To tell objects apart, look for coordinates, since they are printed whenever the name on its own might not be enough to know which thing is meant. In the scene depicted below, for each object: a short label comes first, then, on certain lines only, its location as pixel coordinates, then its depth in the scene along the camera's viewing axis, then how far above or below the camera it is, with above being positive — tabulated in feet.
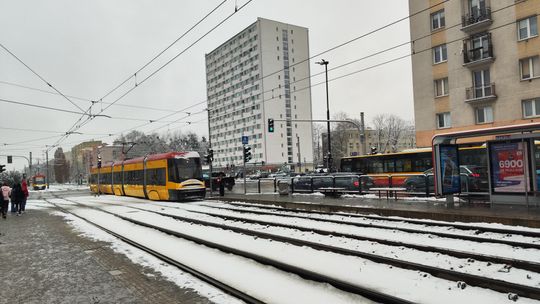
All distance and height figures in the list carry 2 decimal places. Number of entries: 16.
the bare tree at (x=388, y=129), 285.84 +22.04
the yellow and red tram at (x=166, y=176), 76.13 -1.59
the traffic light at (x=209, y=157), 90.48 +2.26
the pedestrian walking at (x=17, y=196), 65.92 -3.36
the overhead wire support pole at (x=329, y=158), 99.54 +0.80
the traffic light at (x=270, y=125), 99.81 +9.88
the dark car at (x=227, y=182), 101.45 -4.18
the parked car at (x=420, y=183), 54.80 -3.70
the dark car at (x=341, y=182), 64.54 -3.64
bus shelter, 41.06 -1.45
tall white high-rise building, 328.49 +60.34
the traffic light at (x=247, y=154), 79.99 +2.23
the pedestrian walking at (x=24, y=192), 68.23 -2.87
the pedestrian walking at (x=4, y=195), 59.06 -2.90
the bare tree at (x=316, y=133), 373.20 +27.25
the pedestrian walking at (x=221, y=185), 84.02 -4.01
